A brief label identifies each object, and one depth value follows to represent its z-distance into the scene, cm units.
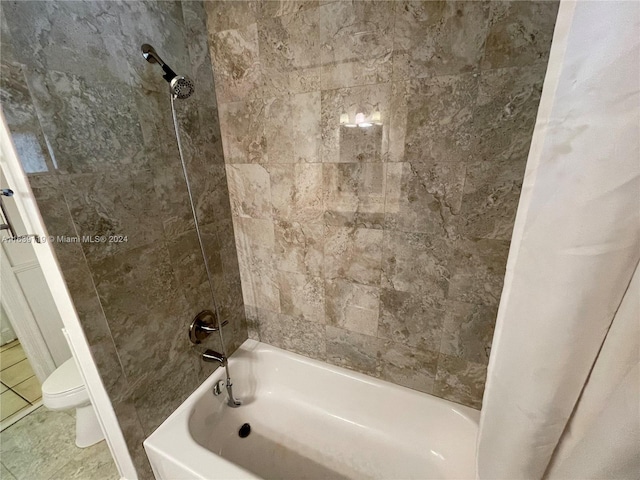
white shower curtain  34
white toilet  128
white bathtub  111
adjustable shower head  90
